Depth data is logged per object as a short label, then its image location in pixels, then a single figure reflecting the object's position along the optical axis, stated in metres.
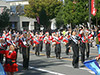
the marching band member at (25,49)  12.91
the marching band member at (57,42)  17.77
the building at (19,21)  68.99
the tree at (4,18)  43.22
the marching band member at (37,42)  20.20
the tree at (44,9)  65.00
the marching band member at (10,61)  9.55
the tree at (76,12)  41.00
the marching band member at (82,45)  14.31
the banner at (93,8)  30.86
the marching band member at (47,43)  18.59
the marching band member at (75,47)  13.11
